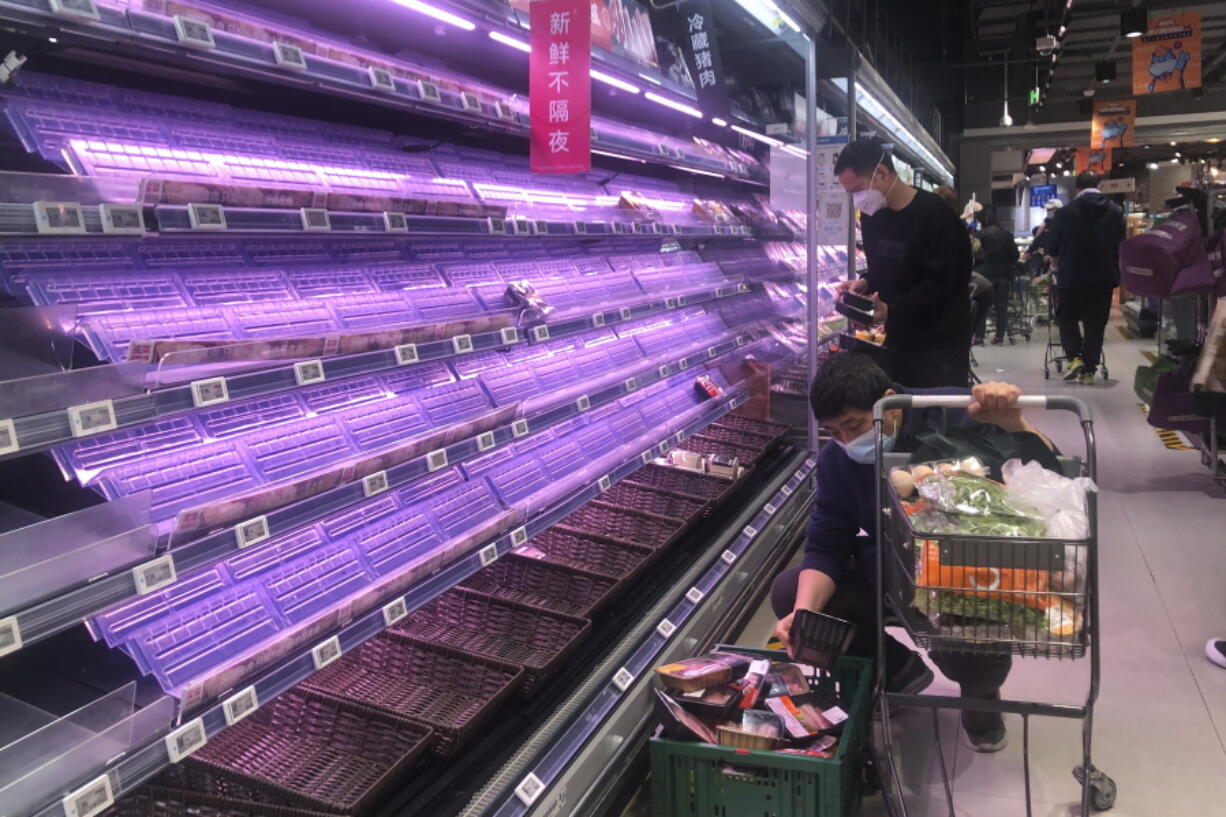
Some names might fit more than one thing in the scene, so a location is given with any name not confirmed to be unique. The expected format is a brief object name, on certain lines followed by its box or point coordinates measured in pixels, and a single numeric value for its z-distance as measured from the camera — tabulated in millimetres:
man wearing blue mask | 2586
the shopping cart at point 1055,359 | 9578
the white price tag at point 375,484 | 2205
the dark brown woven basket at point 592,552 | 3240
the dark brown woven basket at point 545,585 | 2953
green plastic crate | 2357
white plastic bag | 1964
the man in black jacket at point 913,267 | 4055
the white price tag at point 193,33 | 1718
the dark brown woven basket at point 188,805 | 1899
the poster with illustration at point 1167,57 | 12617
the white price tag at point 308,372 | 1997
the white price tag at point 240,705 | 1732
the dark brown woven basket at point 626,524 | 3533
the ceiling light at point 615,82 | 3369
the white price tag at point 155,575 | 1580
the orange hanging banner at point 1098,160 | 20531
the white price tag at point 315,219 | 2062
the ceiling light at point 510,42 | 2781
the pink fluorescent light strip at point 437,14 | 2418
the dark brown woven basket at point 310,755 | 1968
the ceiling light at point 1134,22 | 12117
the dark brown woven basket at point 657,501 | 3846
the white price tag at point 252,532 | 1816
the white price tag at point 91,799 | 1395
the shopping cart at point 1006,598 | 1957
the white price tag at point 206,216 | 1758
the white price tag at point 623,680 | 2693
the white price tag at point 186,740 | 1589
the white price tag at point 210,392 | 1724
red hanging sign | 2768
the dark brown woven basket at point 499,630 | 2590
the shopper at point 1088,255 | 8648
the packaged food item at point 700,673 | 2652
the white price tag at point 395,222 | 2312
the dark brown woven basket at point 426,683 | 2250
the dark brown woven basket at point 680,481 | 4141
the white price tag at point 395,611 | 2201
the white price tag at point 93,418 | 1486
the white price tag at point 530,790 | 2162
